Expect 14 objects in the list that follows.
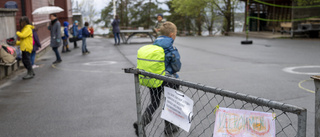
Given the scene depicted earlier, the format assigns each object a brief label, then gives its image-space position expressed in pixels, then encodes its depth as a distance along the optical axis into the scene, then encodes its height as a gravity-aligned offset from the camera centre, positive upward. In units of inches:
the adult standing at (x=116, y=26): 841.5 +12.0
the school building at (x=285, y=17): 923.2 +41.1
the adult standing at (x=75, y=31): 748.3 +0.3
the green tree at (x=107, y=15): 2233.0 +110.9
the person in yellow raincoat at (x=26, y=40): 354.9 -9.2
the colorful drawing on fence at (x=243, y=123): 72.3 -22.7
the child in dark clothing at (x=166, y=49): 155.5 -9.3
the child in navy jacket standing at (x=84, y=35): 615.4 -8.1
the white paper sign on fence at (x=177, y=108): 98.7 -25.5
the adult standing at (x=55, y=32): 474.4 -1.0
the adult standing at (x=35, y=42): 408.8 -13.4
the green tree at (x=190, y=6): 1550.2 +118.6
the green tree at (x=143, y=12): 2172.7 +122.7
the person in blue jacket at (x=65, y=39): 670.5 -16.9
